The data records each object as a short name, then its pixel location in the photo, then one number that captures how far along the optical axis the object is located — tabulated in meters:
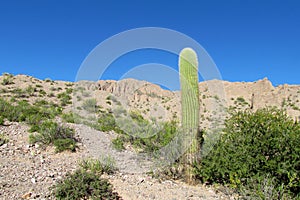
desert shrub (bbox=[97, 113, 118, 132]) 10.56
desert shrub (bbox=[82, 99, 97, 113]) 15.88
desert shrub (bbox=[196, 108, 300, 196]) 4.93
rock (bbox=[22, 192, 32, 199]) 4.57
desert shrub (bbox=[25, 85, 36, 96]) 18.56
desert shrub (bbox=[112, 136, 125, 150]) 8.45
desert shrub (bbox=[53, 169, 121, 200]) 4.54
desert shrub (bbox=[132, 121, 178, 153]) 7.52
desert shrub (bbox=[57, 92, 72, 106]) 17.05
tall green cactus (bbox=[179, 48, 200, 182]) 5.84
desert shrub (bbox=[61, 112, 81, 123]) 11.08
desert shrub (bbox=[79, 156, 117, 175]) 6.04
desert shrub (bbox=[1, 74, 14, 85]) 21.63
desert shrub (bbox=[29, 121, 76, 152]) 7.57
